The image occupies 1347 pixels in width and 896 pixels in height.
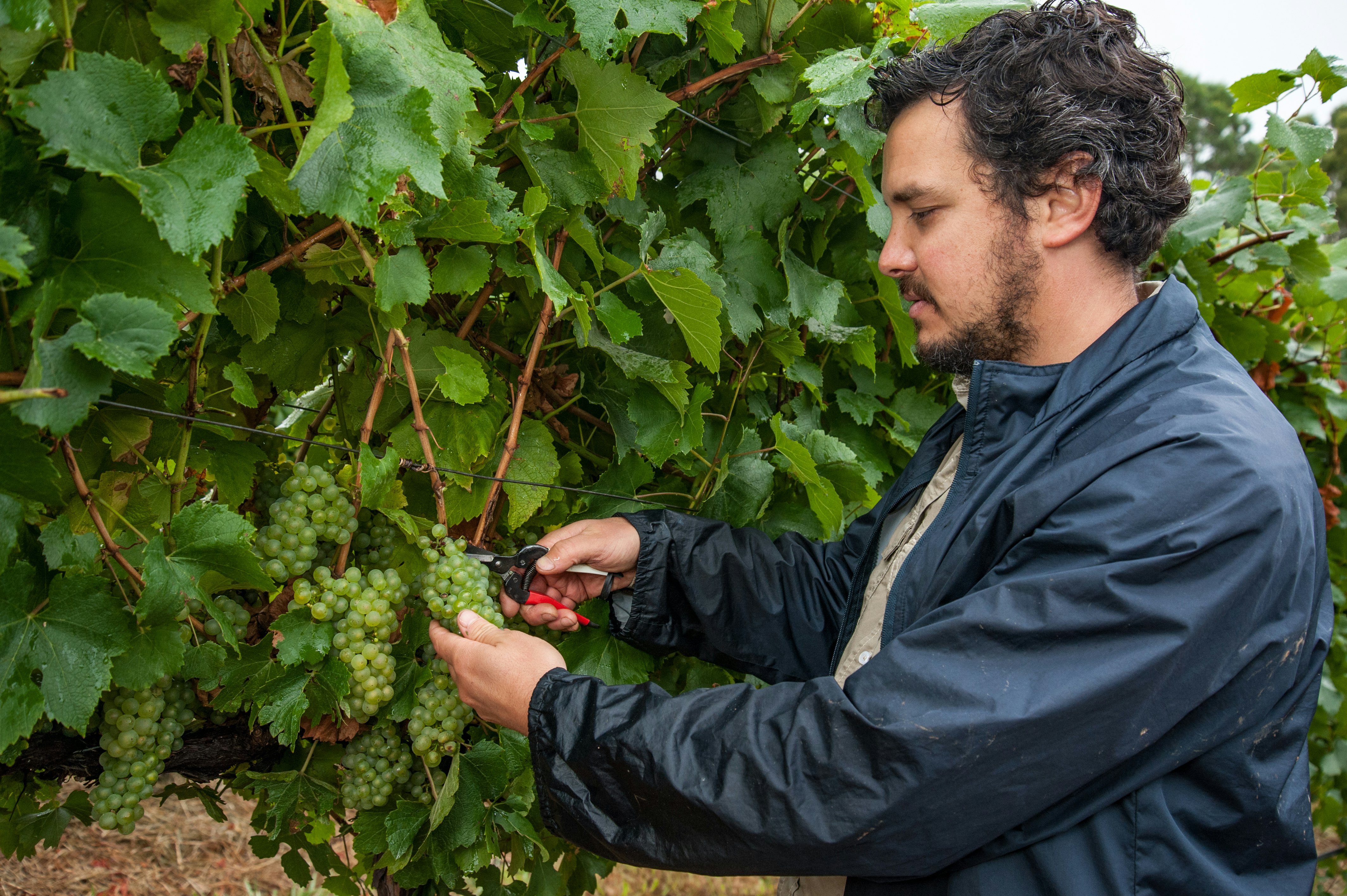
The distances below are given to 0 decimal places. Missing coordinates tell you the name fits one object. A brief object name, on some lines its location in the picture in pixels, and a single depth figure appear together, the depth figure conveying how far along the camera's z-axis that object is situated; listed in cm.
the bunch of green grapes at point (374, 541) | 95
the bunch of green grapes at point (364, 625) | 88
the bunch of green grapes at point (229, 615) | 87
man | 79
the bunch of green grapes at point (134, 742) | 86
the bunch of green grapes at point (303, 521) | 87
